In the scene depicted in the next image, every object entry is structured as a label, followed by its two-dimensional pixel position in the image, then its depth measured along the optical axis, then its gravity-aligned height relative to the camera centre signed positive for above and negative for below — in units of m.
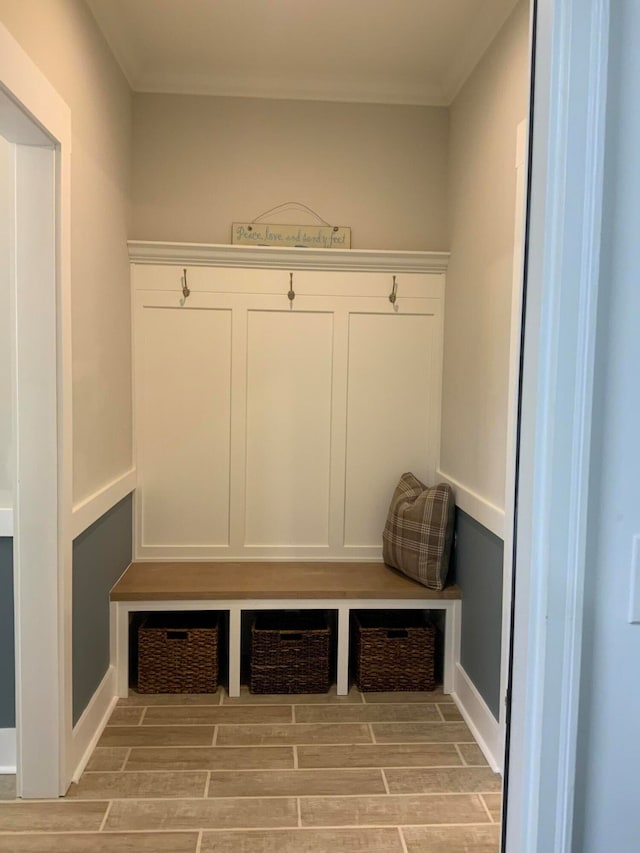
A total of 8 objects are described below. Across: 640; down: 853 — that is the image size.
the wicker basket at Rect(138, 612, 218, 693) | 2.78 -1.19
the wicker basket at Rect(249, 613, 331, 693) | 2.80 -1.19
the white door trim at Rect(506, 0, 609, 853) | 0.88 -0.01
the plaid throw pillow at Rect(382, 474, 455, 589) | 2.79 -0.64
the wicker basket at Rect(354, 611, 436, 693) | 2.83 -1.18
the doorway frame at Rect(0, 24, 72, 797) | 1.95 -0.24
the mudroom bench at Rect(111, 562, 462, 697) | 2.74 -0.90
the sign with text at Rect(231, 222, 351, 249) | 3.04 +0.70
